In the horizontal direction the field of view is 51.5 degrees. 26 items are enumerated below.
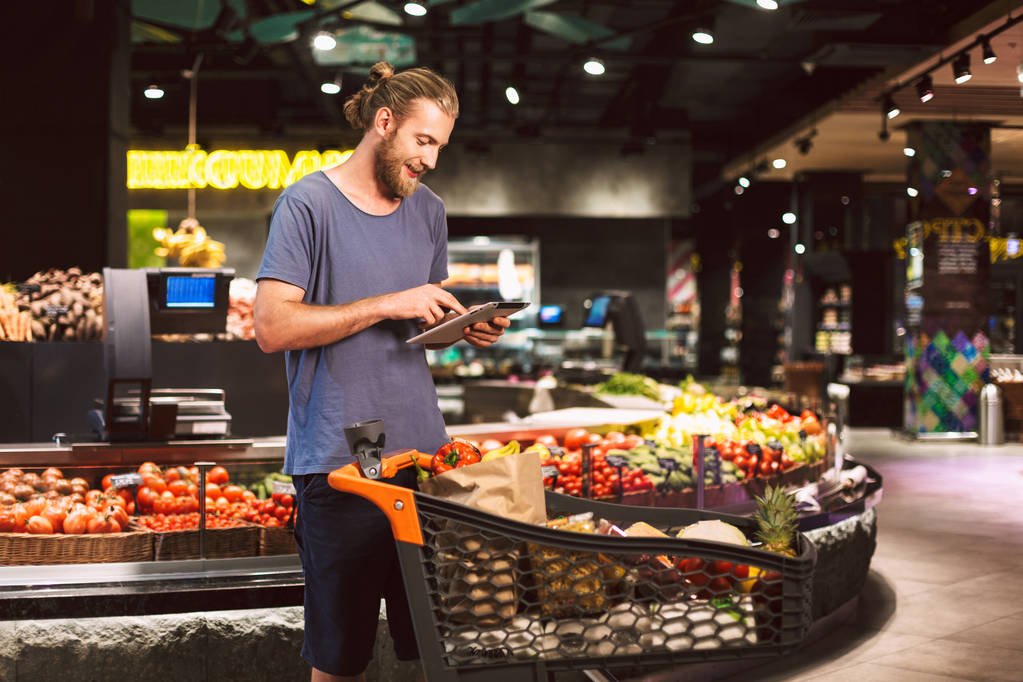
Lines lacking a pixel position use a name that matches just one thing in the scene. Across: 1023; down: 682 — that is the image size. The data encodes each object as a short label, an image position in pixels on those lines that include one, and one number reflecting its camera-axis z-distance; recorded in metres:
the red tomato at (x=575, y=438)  5.13
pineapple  1.93
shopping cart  1.65
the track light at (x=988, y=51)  8.86
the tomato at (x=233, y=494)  3.69
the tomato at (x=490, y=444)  4.35
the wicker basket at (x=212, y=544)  3.29
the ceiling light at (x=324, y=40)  8.31
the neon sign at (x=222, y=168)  12.99
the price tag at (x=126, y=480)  3.29
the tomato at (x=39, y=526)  3.24
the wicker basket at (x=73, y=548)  3.19
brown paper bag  1.71
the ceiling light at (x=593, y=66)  9.79
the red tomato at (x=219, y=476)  3.76
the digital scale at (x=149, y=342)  3.68
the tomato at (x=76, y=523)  3.27
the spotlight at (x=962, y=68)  9.19
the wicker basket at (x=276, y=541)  3.40
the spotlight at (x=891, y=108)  10.90
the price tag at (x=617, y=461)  4.05
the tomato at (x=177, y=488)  3.62
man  2.00
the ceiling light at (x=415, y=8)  7.70
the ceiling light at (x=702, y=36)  8.76
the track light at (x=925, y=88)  10.01
